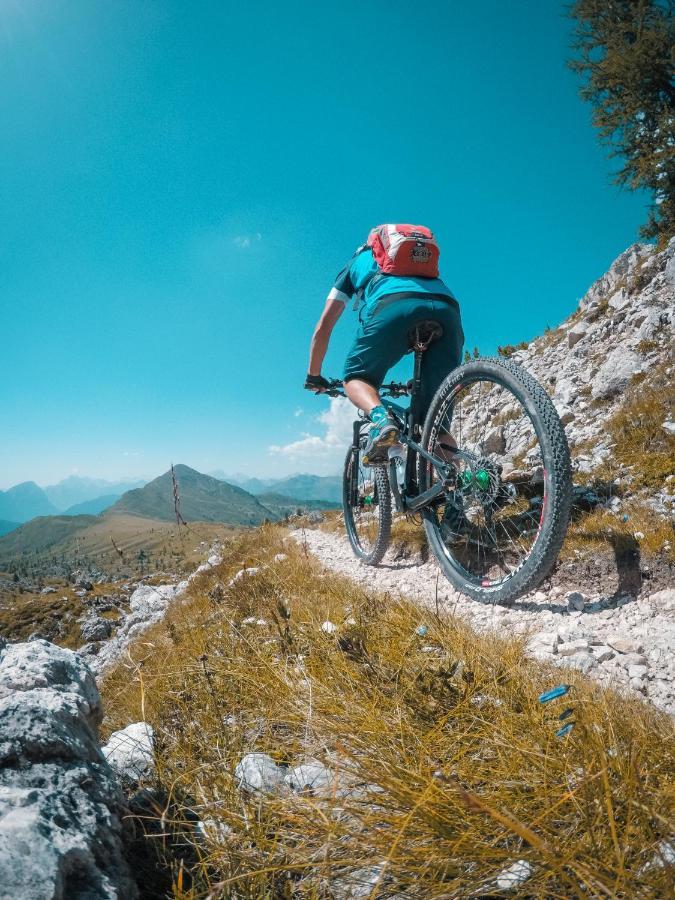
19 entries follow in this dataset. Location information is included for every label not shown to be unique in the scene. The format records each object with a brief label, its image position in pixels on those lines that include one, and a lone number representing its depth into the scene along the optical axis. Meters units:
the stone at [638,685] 2.21
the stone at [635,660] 2.39
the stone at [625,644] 2.53
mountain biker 4.74
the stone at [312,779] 1.47
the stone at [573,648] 2.59
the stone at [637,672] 2.29
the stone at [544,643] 2.65
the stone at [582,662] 2.39
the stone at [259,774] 1.50
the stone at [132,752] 1.69
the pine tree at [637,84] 18.14
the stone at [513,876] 1.04
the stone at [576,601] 3.30
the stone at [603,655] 2.52
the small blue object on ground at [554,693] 1.45
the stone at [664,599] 2.96
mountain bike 3.31
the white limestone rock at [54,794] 0.91
